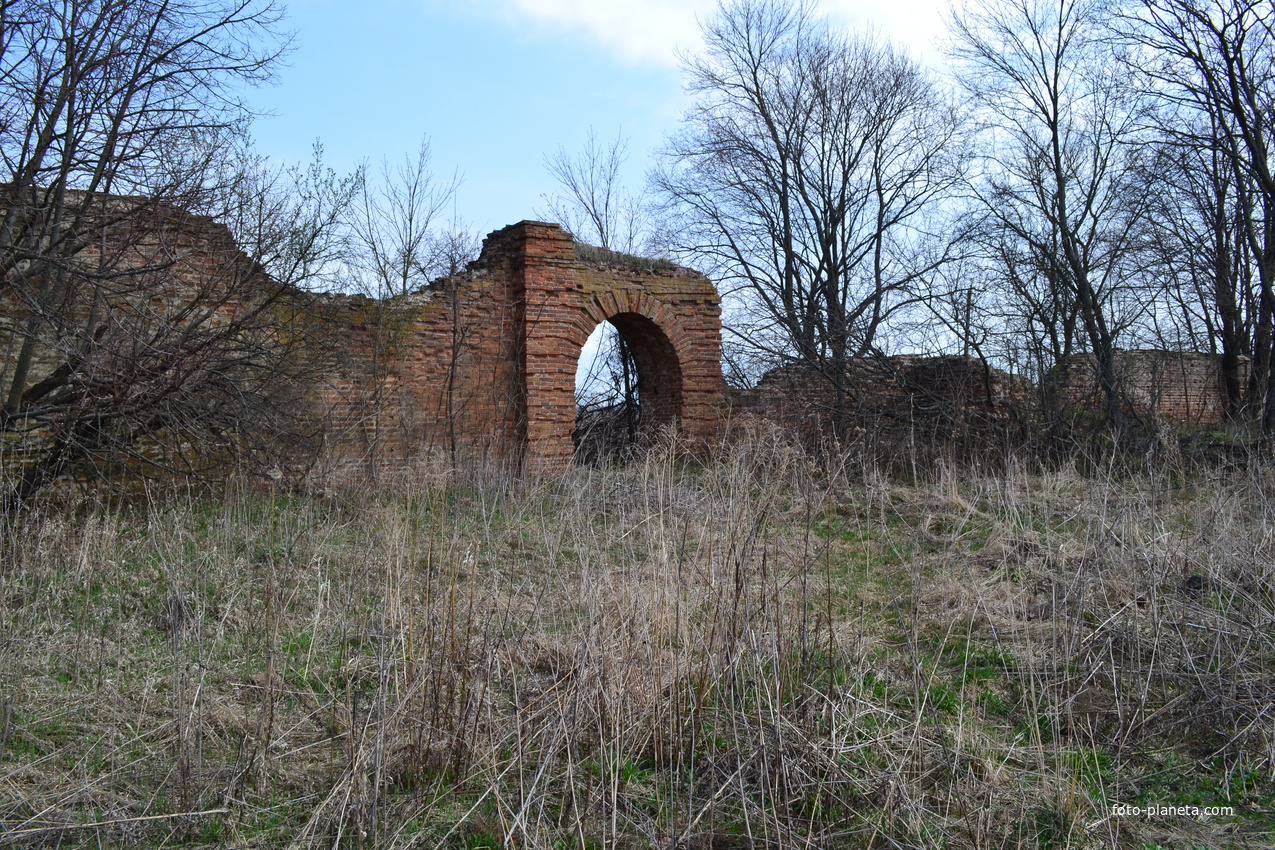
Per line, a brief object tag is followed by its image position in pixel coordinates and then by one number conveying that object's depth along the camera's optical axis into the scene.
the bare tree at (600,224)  21.31
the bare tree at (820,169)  18.83
